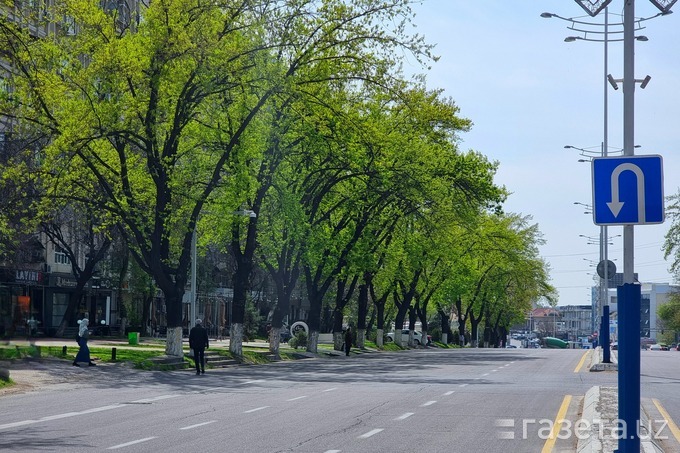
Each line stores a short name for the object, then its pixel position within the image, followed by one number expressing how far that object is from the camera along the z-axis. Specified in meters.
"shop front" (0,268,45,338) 34.19
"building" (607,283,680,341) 167.93
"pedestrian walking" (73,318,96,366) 34.31
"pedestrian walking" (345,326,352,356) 59.00
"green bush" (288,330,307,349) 64.69
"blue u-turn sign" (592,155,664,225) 10.71
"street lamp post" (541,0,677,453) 10.68
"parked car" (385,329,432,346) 93.78
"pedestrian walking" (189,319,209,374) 34.72
